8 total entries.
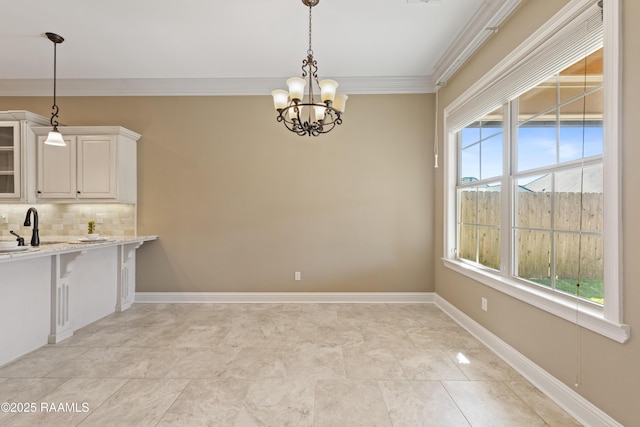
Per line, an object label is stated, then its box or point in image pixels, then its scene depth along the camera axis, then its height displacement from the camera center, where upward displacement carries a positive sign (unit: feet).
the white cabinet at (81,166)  12.53 +1.84
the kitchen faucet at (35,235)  9.36 -0.74
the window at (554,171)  5.41 +1.03
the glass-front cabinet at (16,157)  12.23 +2.13
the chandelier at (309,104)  7.72 +2.97
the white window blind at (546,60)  5.75 +3.44
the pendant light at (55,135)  10.16 +2.50
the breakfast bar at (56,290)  8.37 -2.55
